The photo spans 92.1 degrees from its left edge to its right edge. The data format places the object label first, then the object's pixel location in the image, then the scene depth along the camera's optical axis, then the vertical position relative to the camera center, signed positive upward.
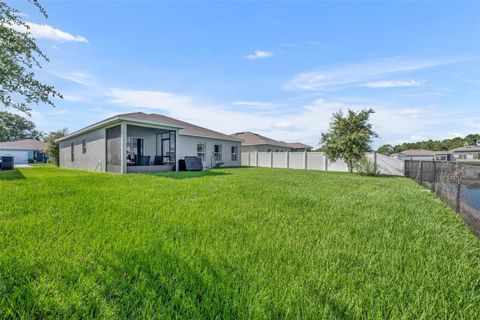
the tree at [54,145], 25.30 +1.32
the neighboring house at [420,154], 49.91 +0.77
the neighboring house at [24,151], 38.16 +1.06
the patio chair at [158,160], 15.05 -0.19
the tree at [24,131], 54.86 +6.69
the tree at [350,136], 16.20 +1.55
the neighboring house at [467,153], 49.54 +1.00
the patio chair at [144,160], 14.33 -0.21
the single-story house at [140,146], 12.88 +0.87
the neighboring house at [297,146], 39.09 +1.94
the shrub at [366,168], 15.85 -0.73
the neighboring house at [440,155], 46.32 +0.52
